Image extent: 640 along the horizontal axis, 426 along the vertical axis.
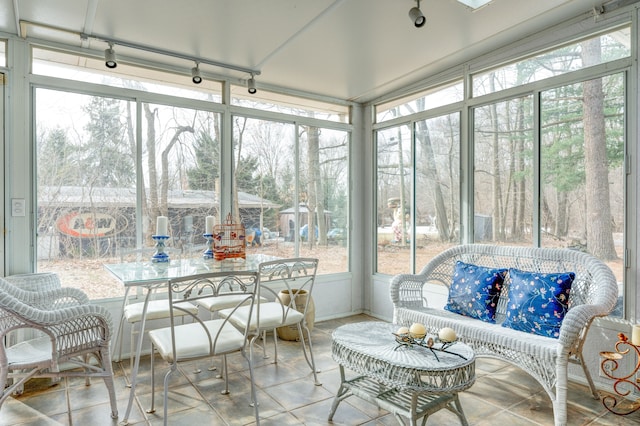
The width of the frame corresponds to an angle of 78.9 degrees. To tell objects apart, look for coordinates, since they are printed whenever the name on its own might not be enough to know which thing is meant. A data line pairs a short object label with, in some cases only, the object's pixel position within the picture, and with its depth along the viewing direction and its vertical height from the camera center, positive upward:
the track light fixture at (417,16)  2.43 +1.21
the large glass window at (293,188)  4.20 +0.27
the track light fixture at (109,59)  3.05 +1.20
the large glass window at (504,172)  3.29 +0.33
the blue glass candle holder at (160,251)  2.98 -0.31
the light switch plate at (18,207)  3.06 +0.05
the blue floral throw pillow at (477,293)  2.97 -0.65
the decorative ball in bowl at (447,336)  2.19 -0.71
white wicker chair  2.10 -0.75
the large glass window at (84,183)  3.21 +0.25
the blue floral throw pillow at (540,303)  2.56 -0.64
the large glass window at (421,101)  3.91 +1.20
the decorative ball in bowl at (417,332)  2.24 -0.71
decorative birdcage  3.24 -0.28
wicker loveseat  2.24 -0.72
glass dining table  2.36 -0.40
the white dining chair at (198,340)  2.13 -0.76
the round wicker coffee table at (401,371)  1.98 -0.85
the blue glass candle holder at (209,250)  3.26 -0.33
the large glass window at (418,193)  3.93 +0.19
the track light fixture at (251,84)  3.87 +1.27
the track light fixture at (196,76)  3.49 +1.22
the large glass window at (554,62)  2.77 +1.18
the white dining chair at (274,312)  2.71 -0.77
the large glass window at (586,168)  2.77 +0.31
